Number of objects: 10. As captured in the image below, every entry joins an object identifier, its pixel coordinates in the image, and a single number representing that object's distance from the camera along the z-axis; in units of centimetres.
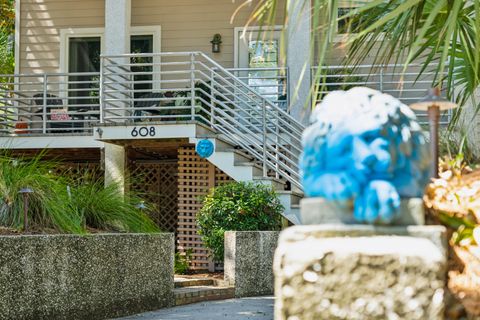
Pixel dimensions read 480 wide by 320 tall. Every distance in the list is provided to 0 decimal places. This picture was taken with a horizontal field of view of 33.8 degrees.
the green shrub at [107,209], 795
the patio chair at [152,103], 1285
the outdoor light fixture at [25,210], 679
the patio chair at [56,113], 1317
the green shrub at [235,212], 1048
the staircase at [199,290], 904
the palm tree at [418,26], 356
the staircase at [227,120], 1137
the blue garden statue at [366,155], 278
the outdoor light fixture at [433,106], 419
